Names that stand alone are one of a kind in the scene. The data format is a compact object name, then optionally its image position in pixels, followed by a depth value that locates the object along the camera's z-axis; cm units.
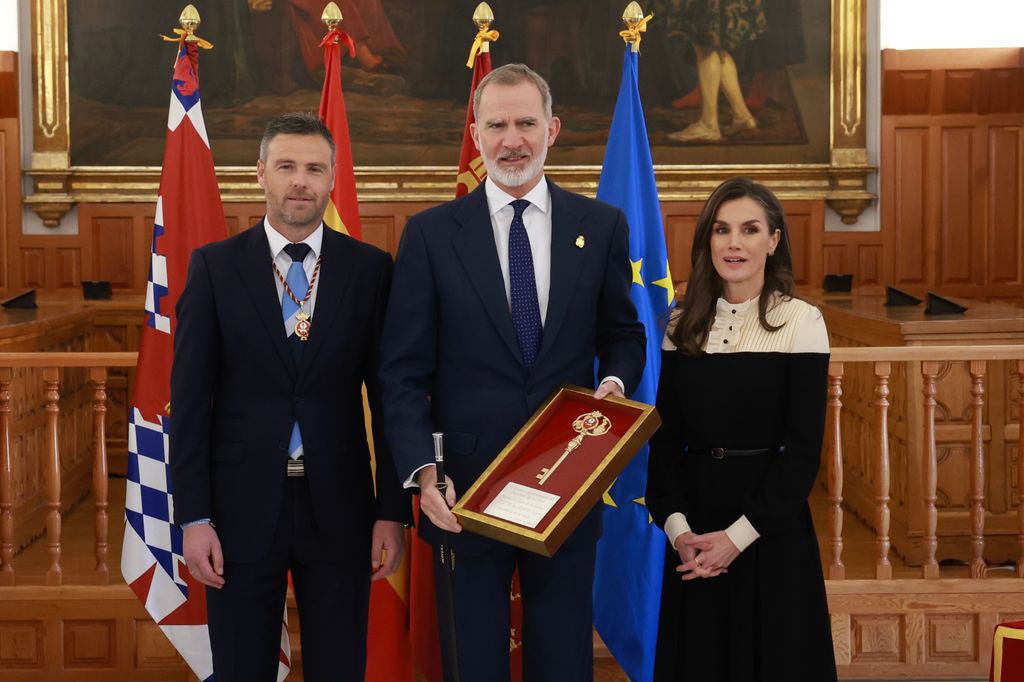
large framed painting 880
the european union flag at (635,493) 379
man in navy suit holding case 241
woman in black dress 248
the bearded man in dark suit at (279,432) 252
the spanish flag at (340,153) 391
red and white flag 367
